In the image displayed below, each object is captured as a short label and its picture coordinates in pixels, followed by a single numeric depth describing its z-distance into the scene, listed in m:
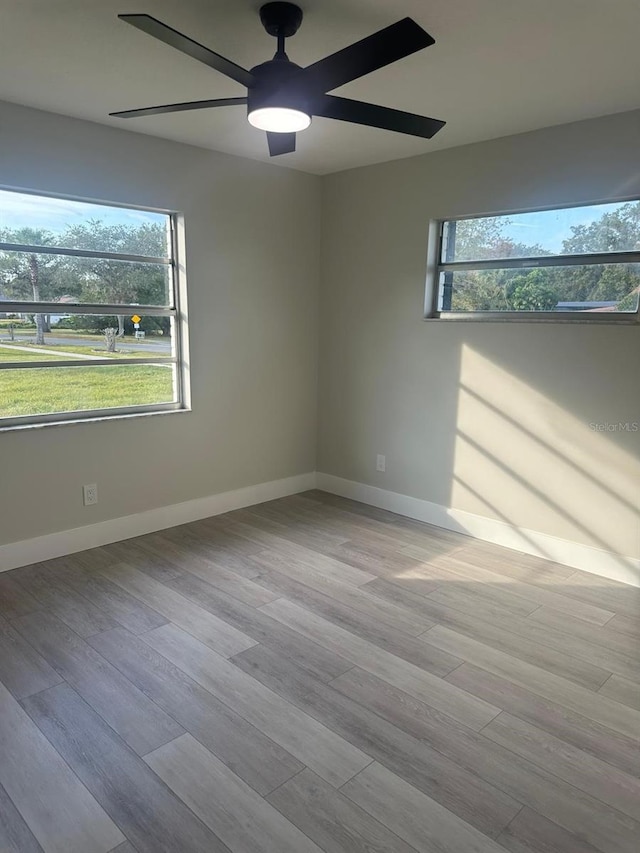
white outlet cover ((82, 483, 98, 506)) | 3.39
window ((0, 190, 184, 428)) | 3.07
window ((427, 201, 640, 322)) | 3.03
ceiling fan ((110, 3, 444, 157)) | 1.59
